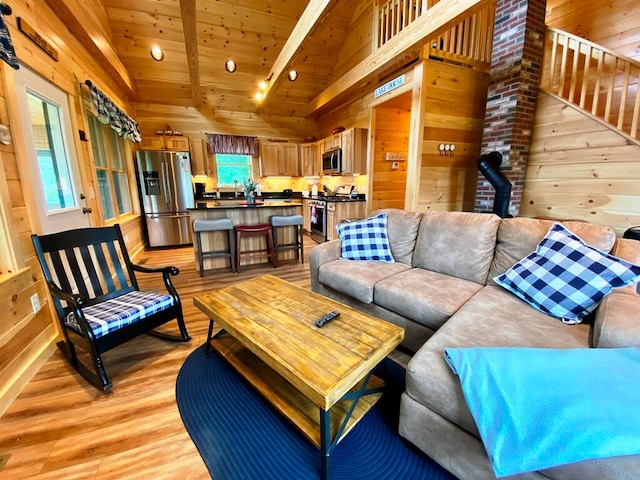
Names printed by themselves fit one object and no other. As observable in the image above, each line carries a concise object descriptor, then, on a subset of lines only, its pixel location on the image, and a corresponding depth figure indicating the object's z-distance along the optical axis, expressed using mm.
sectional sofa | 1083
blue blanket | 801
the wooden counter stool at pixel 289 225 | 3955
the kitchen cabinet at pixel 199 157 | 5969
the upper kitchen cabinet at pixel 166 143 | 5586
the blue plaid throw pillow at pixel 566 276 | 1450
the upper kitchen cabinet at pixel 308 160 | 6645
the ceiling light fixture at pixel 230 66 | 5219
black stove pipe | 3480
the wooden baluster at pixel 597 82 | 3059
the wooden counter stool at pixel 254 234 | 3703
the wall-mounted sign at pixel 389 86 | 3998
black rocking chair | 1657
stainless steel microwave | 5305
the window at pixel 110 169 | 3527
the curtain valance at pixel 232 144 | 6116
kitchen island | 3797
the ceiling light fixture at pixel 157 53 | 4621
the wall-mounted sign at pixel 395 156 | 4902
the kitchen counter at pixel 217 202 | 5471
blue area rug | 1202
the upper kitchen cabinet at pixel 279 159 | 6547
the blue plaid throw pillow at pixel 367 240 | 2549
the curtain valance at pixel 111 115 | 3136
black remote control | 1494
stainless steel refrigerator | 4922
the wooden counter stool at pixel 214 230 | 3578
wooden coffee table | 1135
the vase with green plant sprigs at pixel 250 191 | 4043
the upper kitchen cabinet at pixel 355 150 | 4977
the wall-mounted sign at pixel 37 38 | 1936
